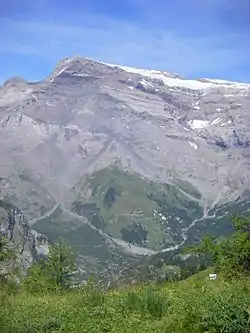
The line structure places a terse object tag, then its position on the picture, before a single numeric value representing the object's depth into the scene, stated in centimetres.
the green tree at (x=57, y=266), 6076
